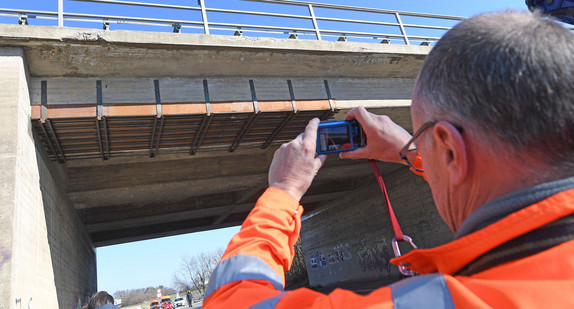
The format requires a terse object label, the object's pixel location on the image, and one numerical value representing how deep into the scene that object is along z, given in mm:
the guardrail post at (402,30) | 11078
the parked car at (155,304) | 49500
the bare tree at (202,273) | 76688
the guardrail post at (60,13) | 7761
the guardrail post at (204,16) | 8825
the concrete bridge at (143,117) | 7020
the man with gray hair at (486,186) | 812
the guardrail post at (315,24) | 10000
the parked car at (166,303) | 48312
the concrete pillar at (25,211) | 5867
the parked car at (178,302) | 55719
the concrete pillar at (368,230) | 15656
